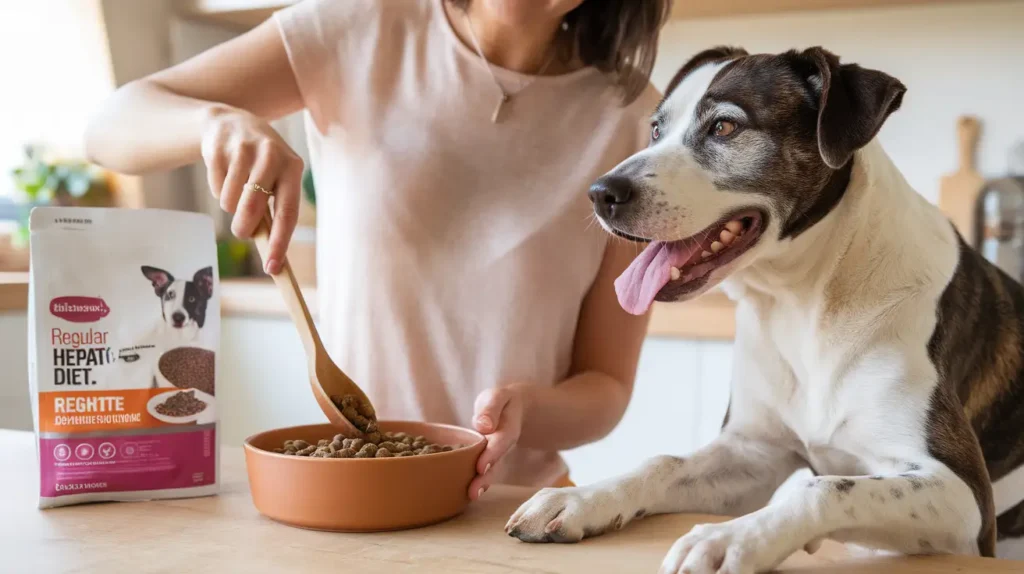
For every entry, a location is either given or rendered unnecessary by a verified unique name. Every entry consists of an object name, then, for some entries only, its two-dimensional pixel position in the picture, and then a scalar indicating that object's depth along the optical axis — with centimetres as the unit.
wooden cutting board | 276
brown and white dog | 105
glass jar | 269
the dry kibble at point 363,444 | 98
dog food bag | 102
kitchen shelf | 284
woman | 149
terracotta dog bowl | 93
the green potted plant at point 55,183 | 313
